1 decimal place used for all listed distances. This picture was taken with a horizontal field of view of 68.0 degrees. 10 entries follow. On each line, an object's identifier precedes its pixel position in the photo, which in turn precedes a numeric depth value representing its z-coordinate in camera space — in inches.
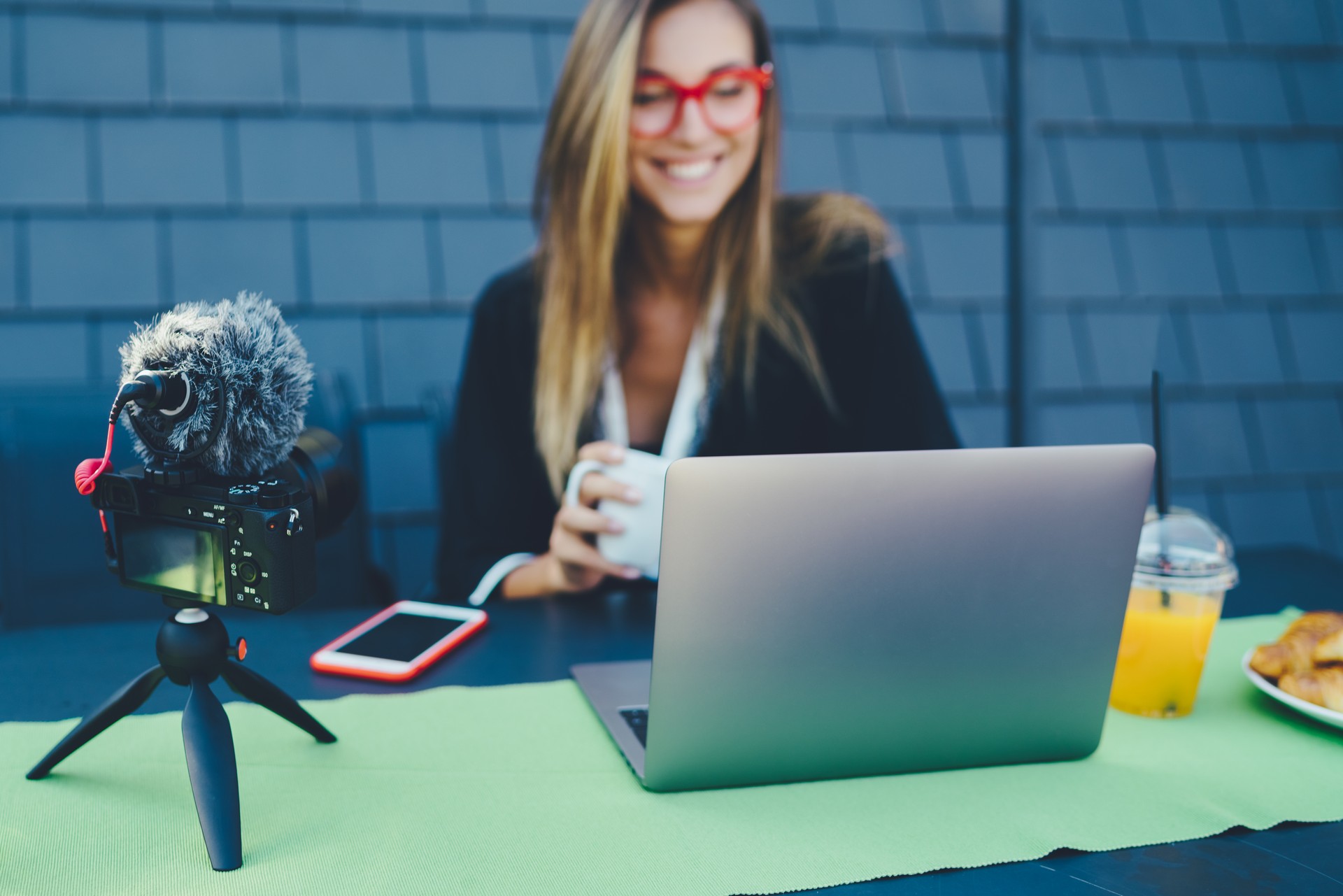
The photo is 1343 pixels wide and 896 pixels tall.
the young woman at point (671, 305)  59.1
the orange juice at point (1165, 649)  32.7
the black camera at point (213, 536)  24.1
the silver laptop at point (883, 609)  25.1
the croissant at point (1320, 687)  31.1
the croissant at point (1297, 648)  32.9
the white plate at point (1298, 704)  30.7
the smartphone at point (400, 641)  36.2
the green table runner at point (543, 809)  23.5
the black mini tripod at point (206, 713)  23.9
